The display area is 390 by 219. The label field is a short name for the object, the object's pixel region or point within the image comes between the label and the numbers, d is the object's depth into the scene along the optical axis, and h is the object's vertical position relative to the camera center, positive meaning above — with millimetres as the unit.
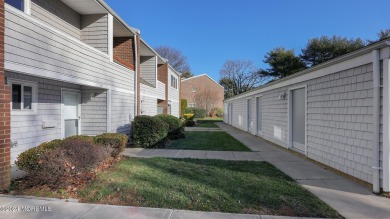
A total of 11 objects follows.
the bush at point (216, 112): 47312 -25
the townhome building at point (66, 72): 5617 +1090
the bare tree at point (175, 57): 55191 +11215
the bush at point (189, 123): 24653 -1004
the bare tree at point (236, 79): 58469 +7119
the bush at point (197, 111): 40119 +130
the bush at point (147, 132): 10602 -781
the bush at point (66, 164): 4797 -951
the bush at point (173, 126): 13352 -714
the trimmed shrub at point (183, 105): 36719 +939
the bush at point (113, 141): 7590 -830
